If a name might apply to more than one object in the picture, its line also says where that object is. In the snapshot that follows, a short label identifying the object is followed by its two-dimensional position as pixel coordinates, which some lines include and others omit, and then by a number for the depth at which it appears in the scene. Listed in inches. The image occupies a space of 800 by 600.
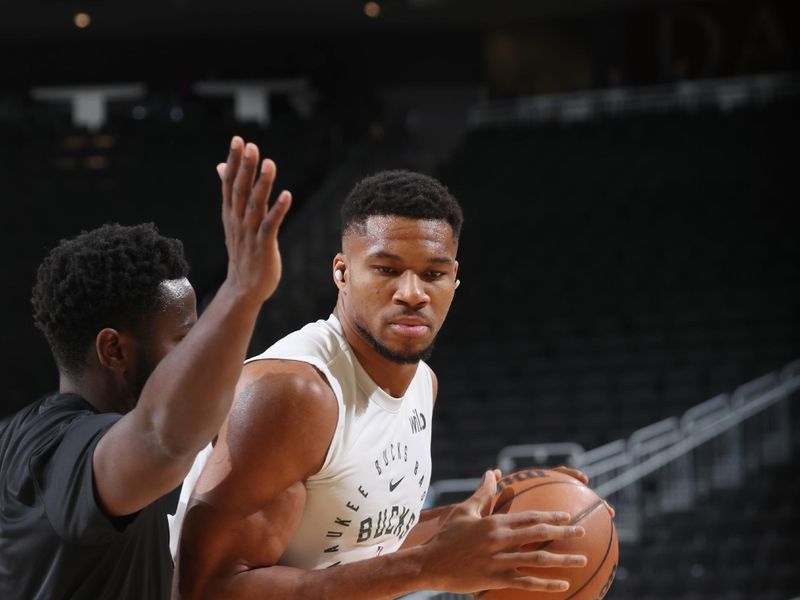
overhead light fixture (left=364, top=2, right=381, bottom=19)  1250.6
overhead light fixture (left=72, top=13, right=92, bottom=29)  1283.2
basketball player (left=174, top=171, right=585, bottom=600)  173.6
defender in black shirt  132.3
